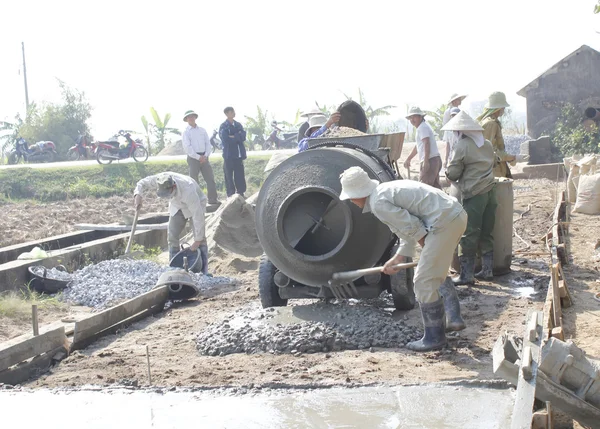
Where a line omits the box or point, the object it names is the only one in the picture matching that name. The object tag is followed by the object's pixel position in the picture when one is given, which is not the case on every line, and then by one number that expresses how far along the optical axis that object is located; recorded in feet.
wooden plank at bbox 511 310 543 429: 12.02
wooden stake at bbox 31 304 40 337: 20.70
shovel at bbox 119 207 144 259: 33.96
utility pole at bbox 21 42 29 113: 136.13
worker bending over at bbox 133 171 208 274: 30.48
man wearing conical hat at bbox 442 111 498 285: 25.94
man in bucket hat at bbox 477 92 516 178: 29.53
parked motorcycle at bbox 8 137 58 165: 82.64
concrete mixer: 21.77
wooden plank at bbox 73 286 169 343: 22.53
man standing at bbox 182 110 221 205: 44.47
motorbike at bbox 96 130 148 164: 70.13
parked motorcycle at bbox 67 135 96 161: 82.17
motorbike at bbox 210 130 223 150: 82.75
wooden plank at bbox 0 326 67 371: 19.70
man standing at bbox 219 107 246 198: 45.27
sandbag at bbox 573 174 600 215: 38.93
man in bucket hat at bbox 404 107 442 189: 31.58
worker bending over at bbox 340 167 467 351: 18.34
